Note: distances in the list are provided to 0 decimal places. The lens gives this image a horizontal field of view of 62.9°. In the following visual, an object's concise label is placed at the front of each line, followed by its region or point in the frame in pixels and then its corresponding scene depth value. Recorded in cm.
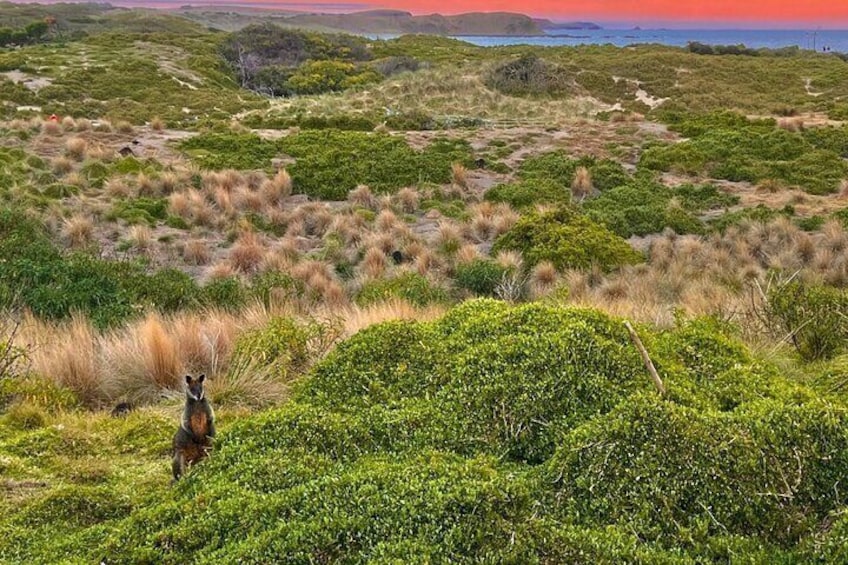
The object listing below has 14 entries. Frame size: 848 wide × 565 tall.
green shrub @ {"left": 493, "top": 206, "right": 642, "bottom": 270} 1273
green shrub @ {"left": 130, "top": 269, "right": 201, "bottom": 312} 994
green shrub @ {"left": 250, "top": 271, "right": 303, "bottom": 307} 1034
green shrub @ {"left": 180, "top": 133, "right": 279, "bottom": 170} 2054
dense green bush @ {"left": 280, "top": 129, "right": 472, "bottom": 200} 1909
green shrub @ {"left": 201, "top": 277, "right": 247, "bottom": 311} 1001
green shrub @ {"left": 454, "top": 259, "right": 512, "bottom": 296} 1164
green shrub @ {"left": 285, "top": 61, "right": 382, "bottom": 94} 4634
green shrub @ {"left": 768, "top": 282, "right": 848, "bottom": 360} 598
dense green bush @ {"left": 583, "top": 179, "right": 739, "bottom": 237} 1575
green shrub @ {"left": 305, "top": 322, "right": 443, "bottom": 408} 409
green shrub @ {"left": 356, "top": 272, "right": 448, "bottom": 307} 1002
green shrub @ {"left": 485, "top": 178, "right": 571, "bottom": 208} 1773
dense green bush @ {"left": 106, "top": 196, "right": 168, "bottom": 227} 1515
